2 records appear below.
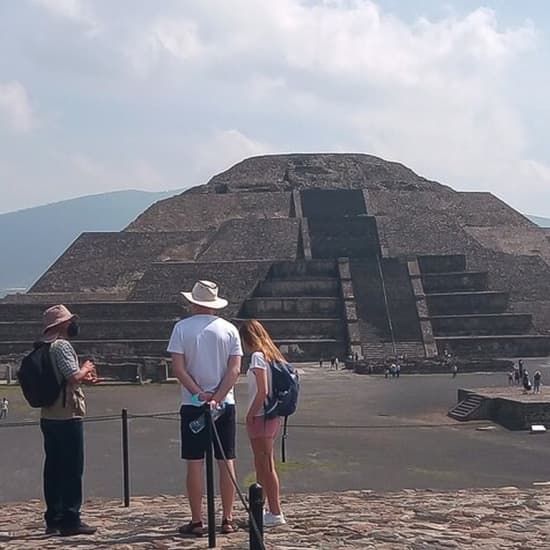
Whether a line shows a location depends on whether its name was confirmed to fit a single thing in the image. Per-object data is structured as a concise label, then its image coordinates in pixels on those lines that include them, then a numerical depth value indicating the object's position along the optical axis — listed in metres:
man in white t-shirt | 5.66
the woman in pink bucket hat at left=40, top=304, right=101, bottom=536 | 5.77
